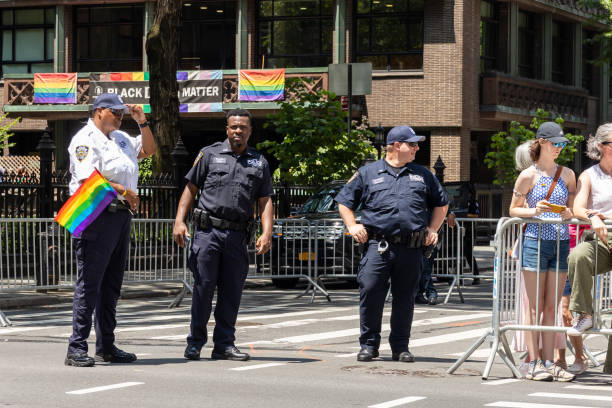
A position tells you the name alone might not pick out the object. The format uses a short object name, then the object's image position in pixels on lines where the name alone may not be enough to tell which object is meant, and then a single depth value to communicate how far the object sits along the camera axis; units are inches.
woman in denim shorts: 344.2
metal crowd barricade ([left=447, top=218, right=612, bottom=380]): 345.4
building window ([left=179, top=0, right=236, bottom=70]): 1567.4
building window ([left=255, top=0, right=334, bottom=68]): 1503.4
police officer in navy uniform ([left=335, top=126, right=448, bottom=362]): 369.1
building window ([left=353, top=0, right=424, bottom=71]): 1464.1
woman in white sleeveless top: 338.0
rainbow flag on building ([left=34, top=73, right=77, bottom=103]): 1551.4
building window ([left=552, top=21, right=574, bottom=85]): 1744.6
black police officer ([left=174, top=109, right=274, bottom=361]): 370.0
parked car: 659.4
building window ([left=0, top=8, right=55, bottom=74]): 1657.2
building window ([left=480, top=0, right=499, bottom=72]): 1533.0
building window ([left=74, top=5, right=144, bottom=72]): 1620.3
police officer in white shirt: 349.1
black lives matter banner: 1494.8
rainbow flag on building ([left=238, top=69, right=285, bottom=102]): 1455.5
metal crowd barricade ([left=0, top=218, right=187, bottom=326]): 554.9
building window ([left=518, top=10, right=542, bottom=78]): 1636.3
